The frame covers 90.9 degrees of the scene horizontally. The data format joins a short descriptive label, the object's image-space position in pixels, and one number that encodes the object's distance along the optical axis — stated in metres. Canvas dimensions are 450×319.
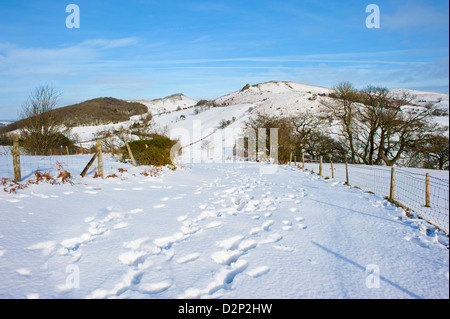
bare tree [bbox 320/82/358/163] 20.38
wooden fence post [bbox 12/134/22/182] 5.39
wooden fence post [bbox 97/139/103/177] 6.85
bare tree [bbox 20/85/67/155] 14.80
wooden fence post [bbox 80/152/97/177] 6.49
